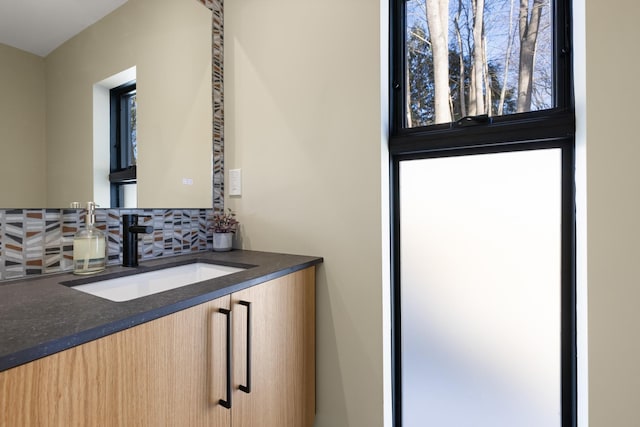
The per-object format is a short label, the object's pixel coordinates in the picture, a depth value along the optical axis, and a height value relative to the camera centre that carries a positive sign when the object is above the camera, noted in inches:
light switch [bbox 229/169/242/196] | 59.6 +6.4
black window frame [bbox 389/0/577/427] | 39.1 +10.1
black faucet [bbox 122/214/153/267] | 43.2 -3.7
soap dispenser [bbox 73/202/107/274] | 38.1 -4.2
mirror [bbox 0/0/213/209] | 35.5 +15.3
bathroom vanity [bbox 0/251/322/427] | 19.4 -11.7
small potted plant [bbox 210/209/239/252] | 56.7 -3.4
